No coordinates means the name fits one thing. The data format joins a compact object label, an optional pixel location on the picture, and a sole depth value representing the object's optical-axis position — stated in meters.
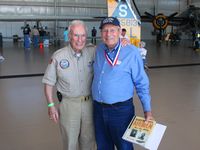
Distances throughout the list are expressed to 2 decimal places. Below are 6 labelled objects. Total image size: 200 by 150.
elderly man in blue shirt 2.22
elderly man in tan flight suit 2.37
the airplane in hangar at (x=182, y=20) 21.38
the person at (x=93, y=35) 20.77
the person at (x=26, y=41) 16.89
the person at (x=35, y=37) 18.50
